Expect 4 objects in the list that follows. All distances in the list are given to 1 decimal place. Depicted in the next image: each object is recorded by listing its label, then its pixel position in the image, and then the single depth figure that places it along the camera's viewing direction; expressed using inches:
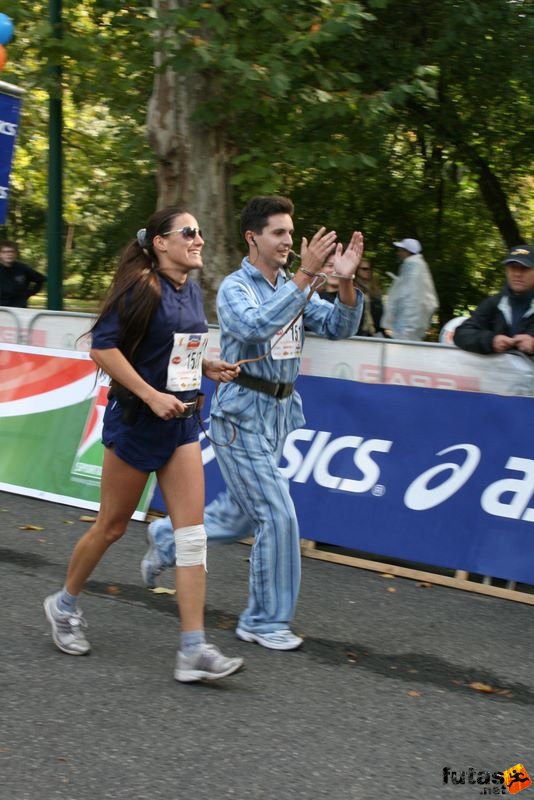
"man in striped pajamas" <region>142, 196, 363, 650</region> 397.7
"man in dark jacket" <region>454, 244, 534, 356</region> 513.0
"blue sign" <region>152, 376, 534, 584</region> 489.0
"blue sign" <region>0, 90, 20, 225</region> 637.6
